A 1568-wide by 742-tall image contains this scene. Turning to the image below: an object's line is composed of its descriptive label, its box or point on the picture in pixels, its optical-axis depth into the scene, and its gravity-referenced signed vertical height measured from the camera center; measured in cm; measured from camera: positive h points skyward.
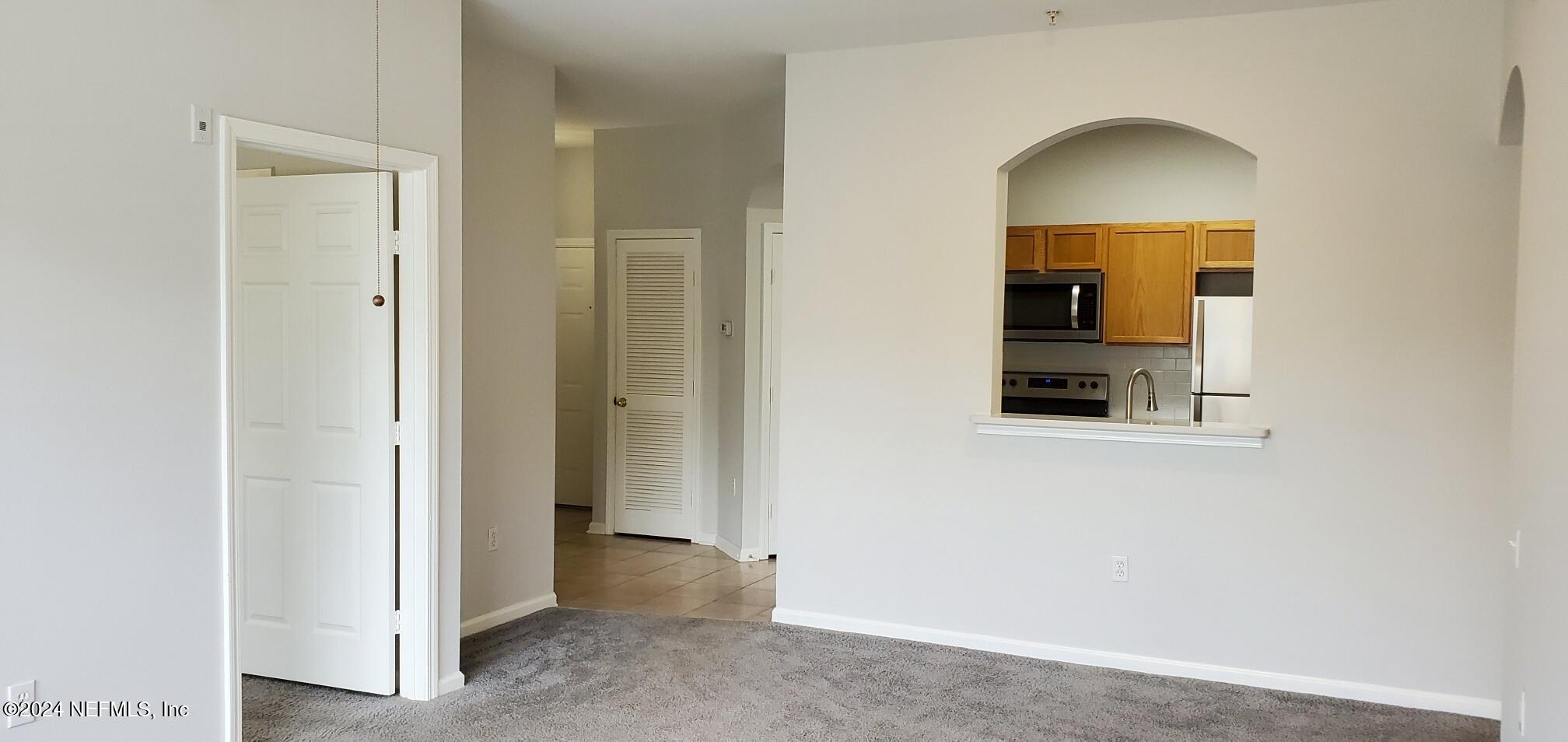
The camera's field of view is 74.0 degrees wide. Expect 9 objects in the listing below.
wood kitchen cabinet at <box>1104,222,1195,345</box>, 598 +31
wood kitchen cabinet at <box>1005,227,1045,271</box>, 638 +52
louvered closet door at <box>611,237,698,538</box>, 654 -36
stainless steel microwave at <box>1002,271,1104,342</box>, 618 +17
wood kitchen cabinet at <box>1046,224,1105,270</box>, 621 +53
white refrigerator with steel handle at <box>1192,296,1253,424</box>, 577 -12
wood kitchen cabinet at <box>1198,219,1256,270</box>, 582 +52
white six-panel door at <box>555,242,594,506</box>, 769 -33
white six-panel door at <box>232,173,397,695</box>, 368 -37
